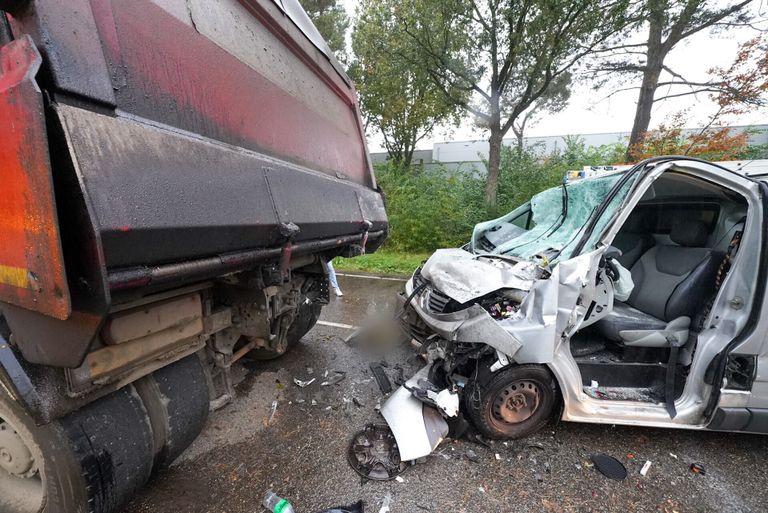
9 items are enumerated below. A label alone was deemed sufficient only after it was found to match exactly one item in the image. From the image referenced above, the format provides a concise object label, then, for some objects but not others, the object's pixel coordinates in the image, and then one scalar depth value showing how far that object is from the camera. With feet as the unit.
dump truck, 2.90
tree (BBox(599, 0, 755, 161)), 20.30
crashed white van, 7.16
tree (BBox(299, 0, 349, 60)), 41.88
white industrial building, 45.21
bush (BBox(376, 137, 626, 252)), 29.94
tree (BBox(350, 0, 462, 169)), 28.37
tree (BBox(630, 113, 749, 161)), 27.84
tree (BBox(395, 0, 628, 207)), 20.51
